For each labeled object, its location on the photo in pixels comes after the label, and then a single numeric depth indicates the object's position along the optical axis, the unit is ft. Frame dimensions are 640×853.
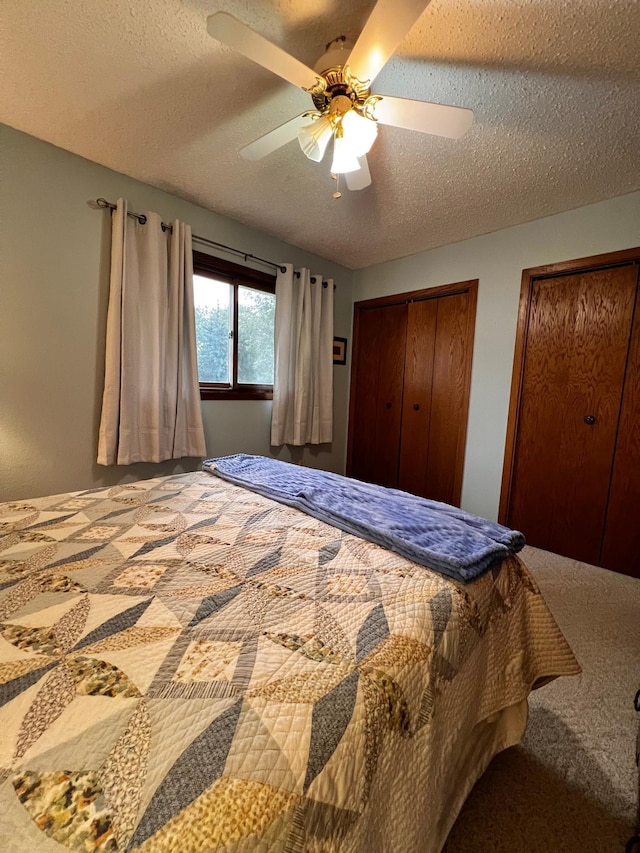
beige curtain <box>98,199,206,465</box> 7.09
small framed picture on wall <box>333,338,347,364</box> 12.01
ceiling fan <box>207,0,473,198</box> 3.31
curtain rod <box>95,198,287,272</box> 6.93
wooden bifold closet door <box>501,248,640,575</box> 7.29
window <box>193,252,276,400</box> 8.89
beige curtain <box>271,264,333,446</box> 10.03
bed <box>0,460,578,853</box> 1.33
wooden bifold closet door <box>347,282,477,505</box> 9.80
